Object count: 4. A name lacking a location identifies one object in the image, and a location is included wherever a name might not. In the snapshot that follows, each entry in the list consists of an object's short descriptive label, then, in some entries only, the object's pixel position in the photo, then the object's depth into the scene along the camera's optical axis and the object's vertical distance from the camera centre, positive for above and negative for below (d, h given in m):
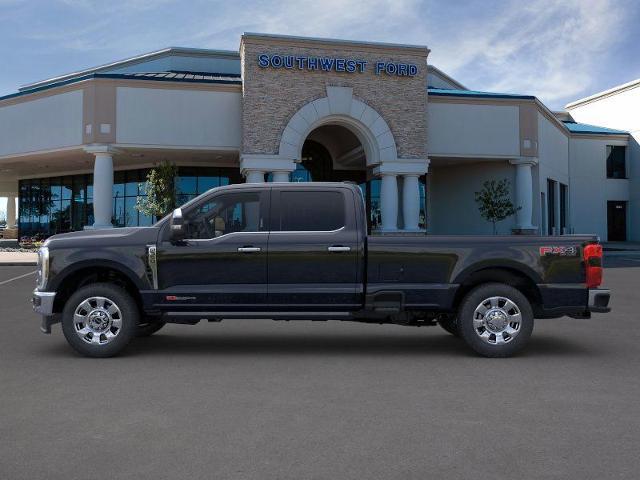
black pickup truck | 7.61 -0.30
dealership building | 29.39 +5.99
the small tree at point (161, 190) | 32.41 +3.20
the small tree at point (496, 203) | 33.50 +2.74
